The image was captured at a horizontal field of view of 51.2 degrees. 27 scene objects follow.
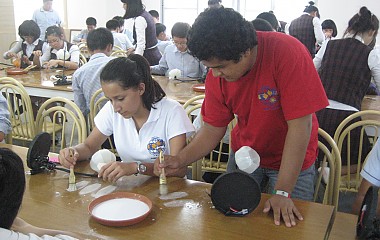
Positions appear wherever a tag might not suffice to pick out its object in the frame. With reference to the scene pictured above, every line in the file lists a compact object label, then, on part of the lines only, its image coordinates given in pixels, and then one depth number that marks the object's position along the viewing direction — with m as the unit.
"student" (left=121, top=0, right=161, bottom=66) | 4.49
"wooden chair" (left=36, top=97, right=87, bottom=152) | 1.94
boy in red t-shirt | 1.15
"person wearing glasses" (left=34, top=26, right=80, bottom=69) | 4.16
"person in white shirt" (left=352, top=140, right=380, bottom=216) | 1.31
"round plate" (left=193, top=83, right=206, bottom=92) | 3.13
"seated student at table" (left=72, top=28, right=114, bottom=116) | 2.96
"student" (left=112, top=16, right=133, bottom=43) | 6.14
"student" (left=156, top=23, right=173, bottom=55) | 6.52
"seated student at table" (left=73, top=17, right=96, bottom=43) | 7.65
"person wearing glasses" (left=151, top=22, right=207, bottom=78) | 3.70
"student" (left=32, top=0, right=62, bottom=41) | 7.73
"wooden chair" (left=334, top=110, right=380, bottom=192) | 2.00
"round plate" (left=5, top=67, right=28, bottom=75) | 3.78
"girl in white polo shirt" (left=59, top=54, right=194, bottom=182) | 1.61
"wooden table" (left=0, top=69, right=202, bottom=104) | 3.09
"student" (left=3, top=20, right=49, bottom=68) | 4.29
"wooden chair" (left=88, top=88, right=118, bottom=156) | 2.62
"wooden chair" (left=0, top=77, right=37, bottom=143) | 2.67
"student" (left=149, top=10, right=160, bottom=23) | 7.59
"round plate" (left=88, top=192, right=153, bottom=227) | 1.11
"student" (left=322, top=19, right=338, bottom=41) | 6.58
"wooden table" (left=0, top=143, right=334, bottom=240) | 1.08
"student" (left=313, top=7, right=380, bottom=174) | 2.51
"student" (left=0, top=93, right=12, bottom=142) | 1.94
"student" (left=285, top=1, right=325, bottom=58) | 5.28
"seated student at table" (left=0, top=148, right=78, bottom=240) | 0.78
